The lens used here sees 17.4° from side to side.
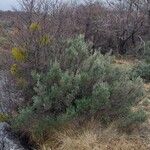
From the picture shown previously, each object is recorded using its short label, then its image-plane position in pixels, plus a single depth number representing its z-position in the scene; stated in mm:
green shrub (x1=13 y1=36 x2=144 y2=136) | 8070
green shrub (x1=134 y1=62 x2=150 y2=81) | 12742
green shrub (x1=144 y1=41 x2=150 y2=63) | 15242
